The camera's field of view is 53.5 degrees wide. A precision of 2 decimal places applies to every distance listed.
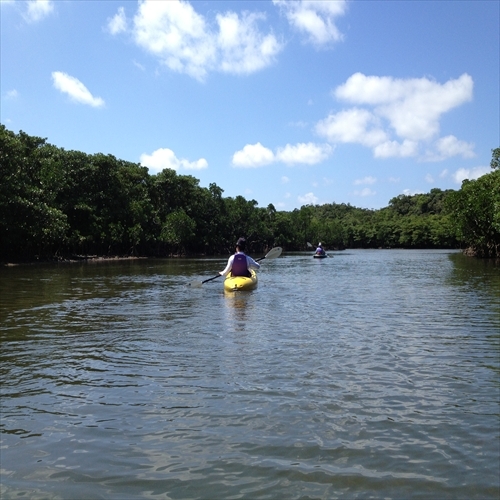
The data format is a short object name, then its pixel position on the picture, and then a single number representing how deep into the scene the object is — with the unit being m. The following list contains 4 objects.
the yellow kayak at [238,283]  16.06
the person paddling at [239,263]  16.20
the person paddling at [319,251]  47.87
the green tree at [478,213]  43.56
